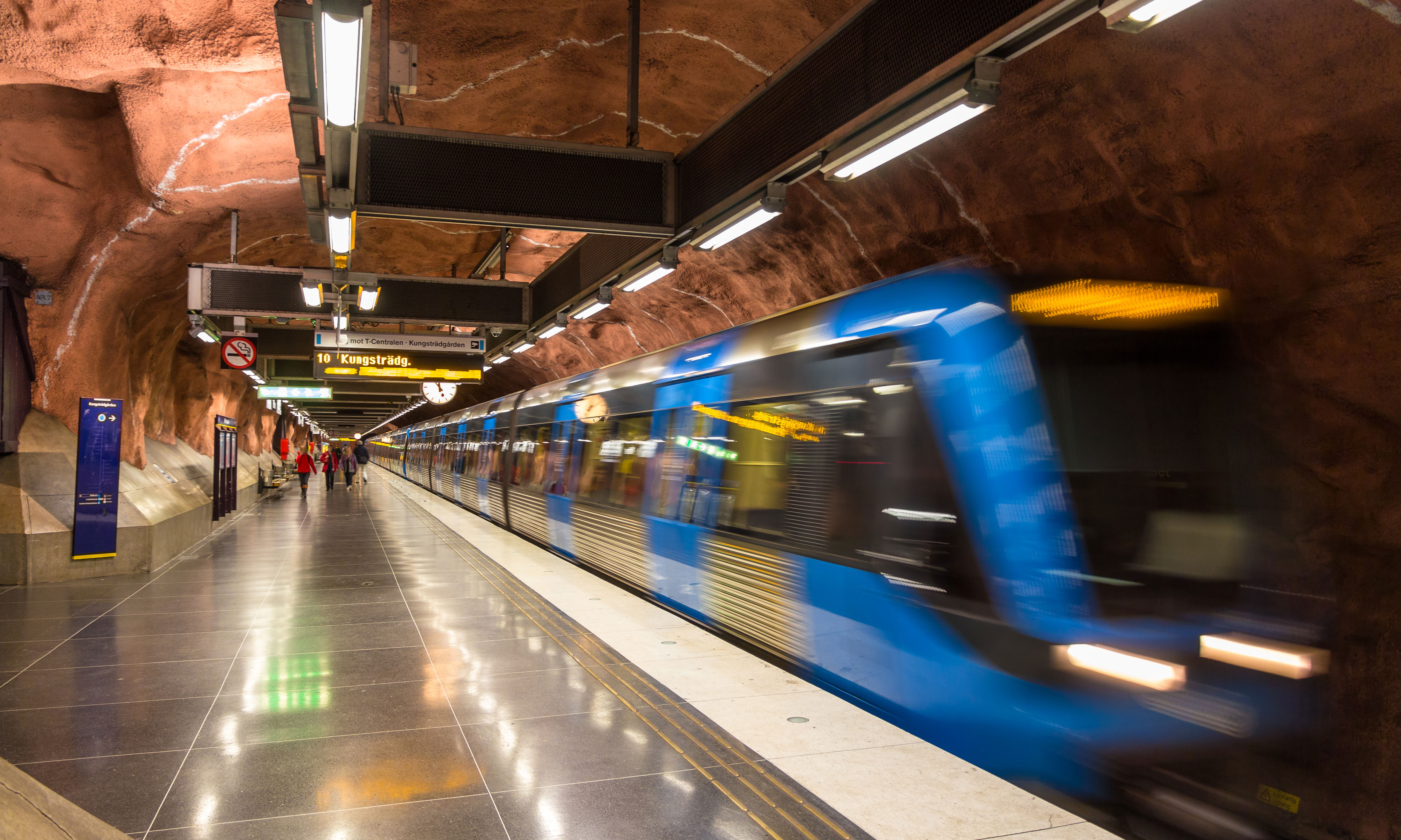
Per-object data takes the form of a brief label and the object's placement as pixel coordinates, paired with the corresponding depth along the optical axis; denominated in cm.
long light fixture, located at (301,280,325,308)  973
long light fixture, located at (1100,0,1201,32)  281
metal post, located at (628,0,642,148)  571
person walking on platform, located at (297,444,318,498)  2556
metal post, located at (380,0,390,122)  561
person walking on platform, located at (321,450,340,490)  3019
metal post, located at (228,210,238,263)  991
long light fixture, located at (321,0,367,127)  331
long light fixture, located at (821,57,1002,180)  362
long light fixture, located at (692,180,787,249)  531
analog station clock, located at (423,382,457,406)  1930
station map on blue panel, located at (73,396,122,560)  939
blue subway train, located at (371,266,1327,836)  339
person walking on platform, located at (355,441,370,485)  3834
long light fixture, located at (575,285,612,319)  905
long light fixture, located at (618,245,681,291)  684
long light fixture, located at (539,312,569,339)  1051
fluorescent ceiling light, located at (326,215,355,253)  589
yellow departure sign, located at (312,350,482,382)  1560
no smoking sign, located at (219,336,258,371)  1405
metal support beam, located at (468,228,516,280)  1248
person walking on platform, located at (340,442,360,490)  3184
